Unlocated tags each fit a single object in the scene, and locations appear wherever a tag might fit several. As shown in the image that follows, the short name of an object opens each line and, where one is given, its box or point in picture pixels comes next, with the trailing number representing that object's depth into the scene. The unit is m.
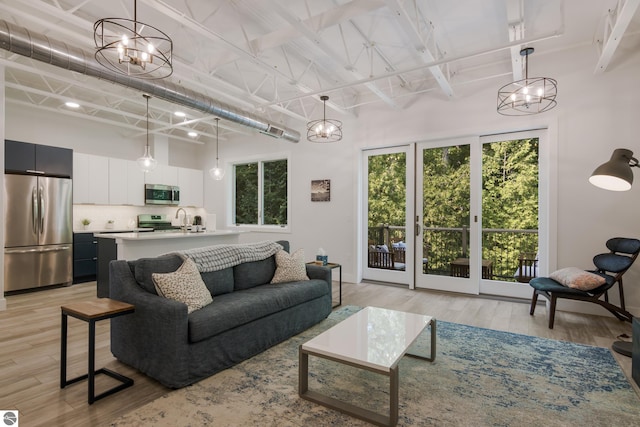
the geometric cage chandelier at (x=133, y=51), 2.38
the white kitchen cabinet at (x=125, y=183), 6.71
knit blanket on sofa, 3.12
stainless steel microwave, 7.32
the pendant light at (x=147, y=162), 5.20
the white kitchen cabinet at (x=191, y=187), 8.09
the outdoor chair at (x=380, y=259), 5.90
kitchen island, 4.53
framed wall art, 6.41
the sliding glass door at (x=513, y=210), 4.70
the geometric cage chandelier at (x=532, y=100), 4.42
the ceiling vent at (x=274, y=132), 6.01
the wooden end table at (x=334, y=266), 4.38
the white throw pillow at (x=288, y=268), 3.77
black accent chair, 3.54
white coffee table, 1.96
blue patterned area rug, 2.03
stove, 7.43
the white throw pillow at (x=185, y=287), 2.59
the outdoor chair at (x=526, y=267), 4.77
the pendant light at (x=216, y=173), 6.01
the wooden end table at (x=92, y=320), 2.18
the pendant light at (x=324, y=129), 4.67
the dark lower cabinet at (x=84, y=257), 5.86
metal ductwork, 3.05
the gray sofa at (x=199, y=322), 2.36
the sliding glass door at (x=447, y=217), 5.11
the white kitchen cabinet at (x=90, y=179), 6.15
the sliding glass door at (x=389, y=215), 5.61
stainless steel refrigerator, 5.05
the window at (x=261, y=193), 7.35
